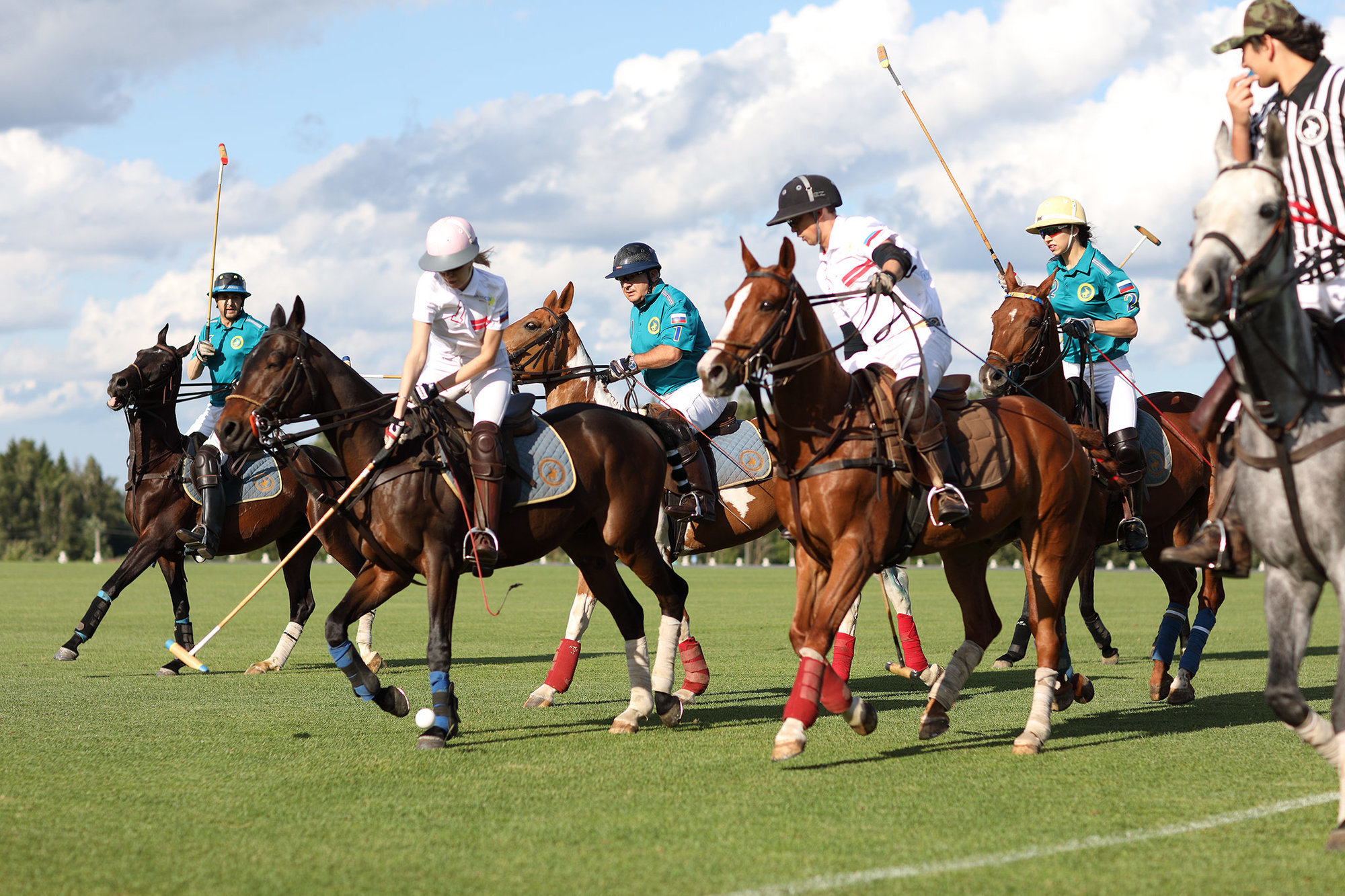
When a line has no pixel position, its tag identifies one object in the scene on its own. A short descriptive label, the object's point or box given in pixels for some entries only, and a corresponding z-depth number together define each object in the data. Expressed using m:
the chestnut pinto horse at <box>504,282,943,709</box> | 18.19
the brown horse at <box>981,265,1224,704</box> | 19.06
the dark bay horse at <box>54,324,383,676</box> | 24.05
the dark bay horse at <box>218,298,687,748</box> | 15.27
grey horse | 9.80
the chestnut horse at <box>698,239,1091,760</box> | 13.20
